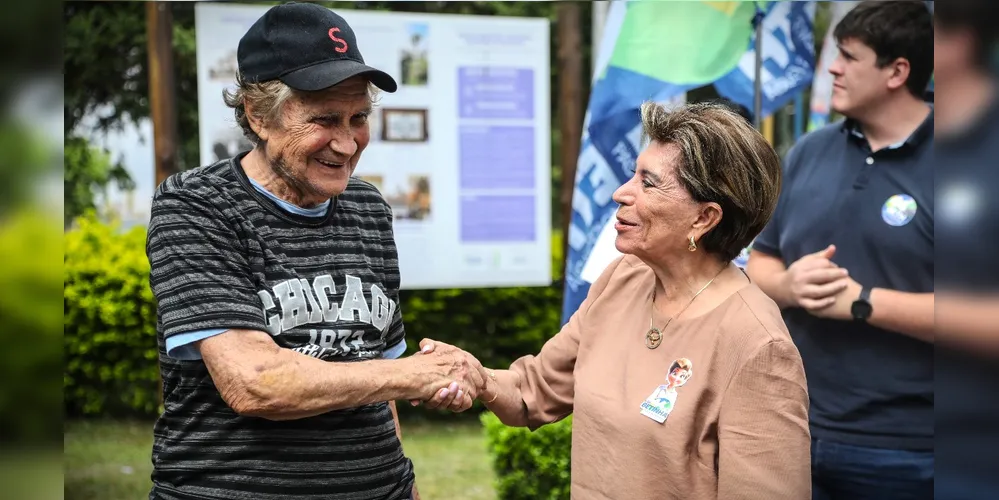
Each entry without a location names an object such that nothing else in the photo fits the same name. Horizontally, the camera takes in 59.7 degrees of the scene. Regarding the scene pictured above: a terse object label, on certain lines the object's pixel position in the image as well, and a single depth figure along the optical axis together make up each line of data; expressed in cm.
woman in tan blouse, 198
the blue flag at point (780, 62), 419
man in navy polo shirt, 285
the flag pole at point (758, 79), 404
